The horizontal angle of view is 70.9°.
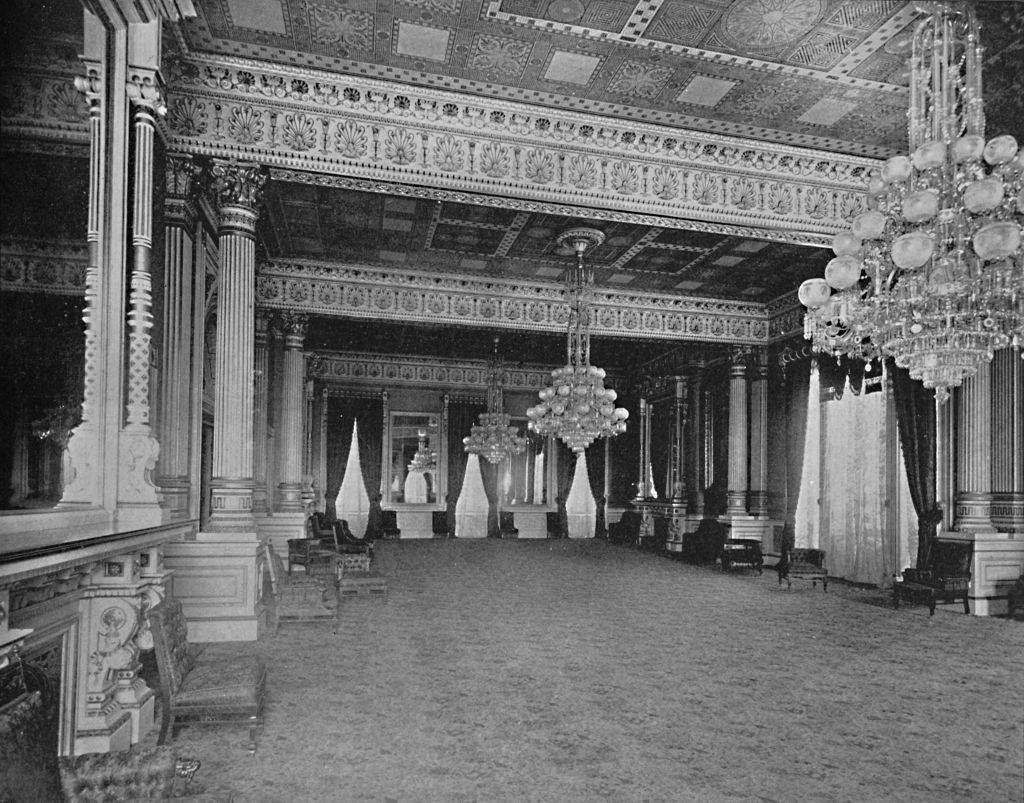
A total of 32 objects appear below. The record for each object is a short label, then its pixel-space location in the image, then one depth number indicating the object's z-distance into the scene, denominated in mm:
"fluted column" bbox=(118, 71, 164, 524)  4090
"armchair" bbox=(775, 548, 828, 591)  10188
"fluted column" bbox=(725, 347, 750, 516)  13344
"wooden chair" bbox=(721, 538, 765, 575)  11562
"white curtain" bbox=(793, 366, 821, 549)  12133
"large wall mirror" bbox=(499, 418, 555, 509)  18891
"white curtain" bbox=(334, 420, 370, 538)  18016
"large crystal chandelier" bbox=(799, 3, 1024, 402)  4496
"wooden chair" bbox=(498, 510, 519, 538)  18438
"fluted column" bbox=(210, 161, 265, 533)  6488
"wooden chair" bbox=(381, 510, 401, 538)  17703
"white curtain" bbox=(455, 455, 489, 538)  18547
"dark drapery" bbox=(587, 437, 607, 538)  19344
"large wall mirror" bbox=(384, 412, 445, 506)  18172
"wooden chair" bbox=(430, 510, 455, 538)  18109
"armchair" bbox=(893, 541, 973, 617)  8117
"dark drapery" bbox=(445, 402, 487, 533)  18234
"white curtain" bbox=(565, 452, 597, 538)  19359
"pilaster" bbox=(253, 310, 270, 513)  10844
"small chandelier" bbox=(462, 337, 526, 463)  16109
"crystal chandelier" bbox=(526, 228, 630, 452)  9742
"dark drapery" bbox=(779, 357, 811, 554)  12414
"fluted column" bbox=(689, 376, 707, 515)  15469
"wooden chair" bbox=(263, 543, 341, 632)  6738
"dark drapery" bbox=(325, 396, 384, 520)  17562
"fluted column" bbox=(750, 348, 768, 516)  13266
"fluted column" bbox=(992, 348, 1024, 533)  8508
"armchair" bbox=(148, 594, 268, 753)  3686
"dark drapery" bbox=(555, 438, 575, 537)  18922
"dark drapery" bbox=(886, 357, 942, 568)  9297
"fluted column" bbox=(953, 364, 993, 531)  8602
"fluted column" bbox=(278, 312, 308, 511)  11891
